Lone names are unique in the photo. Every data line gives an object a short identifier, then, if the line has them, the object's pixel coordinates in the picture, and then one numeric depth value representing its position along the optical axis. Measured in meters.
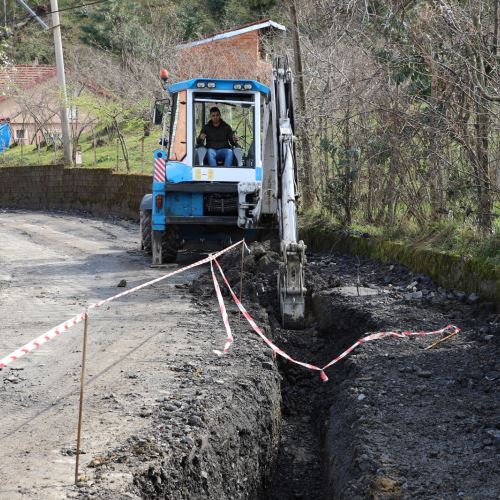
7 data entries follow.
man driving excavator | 15.42
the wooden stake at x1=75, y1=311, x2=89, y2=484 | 5.37
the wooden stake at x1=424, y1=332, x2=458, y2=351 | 9.03
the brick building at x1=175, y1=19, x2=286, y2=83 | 29.28
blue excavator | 14.80
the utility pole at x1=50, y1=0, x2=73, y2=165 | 31.72
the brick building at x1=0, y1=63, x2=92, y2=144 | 41.25
